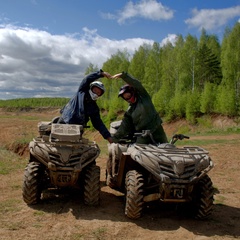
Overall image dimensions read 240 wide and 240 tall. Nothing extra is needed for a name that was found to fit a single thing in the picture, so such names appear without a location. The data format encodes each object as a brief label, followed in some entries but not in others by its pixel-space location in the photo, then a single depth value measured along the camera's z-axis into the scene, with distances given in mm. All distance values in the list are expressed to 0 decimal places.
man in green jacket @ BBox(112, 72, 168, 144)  6477
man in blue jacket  6719
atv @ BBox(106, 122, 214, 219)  5176
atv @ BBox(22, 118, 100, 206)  5832
